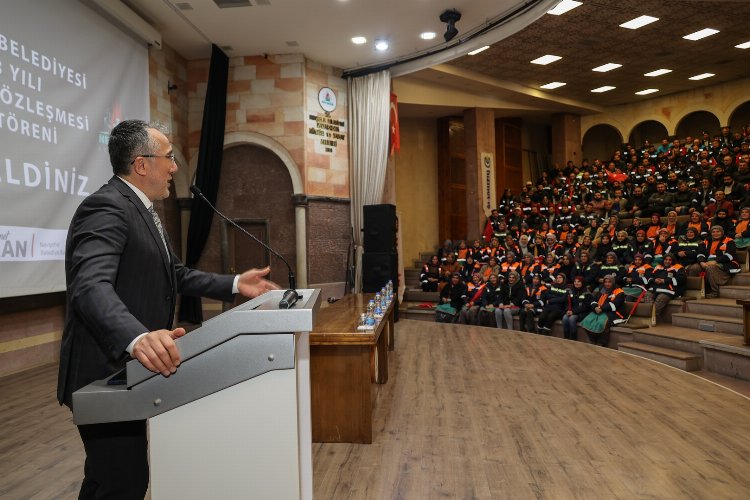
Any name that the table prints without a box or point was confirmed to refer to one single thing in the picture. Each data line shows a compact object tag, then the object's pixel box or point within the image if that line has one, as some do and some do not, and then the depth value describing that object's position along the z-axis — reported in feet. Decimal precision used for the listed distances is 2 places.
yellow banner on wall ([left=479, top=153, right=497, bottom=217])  39.09
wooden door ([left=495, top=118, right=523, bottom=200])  44.98
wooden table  9.59
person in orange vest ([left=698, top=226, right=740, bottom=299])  21.42
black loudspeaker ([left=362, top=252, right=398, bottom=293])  22.39
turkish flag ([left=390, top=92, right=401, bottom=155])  27.99
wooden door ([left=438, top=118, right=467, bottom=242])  41.65
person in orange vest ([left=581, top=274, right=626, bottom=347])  20.39
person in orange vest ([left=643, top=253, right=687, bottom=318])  20.68
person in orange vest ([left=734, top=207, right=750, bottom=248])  22.62
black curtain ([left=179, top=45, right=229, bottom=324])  24.06
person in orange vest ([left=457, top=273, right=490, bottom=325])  25.38
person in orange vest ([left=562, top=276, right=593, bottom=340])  21.45
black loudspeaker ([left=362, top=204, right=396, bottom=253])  22.68
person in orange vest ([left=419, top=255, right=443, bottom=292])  31.40
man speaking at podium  3.42
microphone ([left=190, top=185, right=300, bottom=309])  3.76
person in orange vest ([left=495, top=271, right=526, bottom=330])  23.91
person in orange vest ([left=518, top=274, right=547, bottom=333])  23.24
